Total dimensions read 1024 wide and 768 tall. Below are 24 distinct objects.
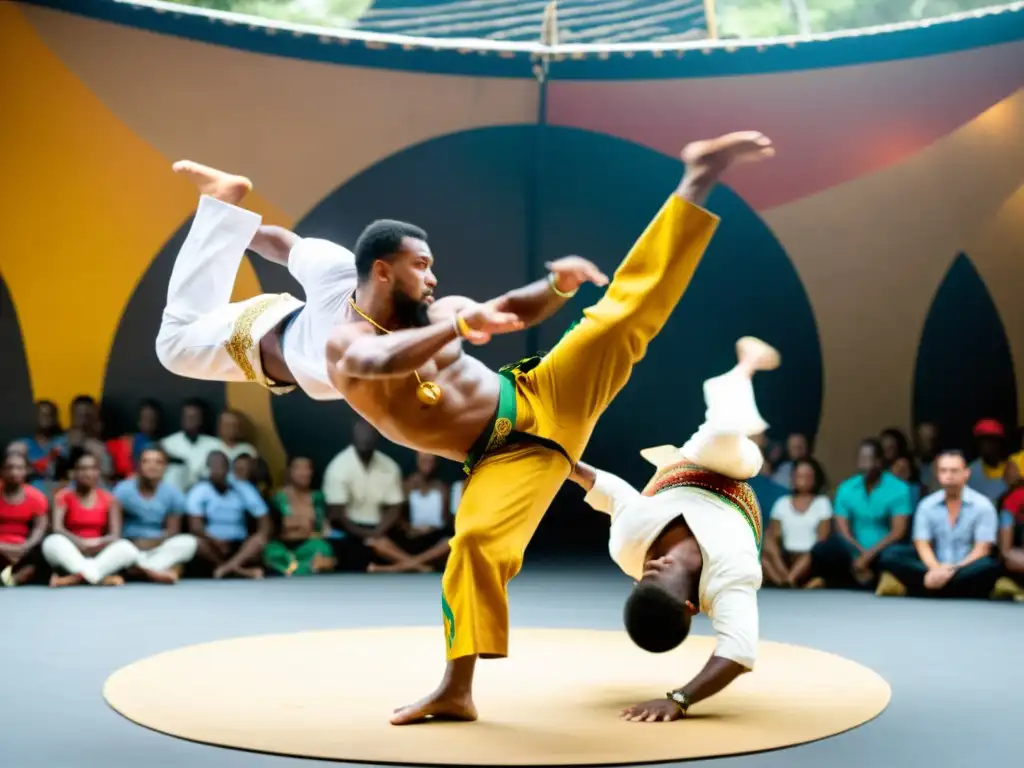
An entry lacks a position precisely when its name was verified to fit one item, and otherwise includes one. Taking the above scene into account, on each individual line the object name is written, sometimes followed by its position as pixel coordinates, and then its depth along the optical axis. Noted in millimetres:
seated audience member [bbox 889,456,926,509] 7391
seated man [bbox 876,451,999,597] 6512
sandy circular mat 3250
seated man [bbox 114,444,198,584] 7254
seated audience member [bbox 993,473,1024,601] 6570
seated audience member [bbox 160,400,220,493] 7805
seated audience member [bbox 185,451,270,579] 7422
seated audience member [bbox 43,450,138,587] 6887
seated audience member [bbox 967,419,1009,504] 7305
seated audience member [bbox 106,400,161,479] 7906
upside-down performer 3479
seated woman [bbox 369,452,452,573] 7824
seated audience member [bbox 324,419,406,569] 7914
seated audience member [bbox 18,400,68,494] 7652
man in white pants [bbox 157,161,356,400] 4238
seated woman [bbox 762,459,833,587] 7152
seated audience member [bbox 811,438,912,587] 7066
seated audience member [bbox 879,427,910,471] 7465
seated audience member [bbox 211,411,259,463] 8062
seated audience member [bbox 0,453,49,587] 6926
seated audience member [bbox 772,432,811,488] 7562
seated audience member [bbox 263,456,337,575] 7746
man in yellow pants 3477
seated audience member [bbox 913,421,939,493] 7621
